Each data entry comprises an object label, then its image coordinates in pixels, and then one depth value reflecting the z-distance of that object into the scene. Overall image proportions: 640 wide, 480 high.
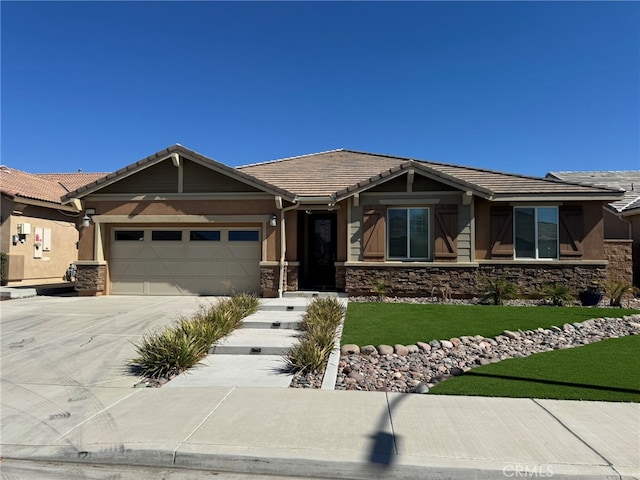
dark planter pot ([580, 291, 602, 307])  12.25
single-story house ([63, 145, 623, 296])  12.82
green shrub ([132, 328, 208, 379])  6.28
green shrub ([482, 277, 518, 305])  12.25
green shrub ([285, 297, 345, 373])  6.31
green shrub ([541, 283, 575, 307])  12.07
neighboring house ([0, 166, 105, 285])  16.39
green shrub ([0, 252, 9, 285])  16.06
